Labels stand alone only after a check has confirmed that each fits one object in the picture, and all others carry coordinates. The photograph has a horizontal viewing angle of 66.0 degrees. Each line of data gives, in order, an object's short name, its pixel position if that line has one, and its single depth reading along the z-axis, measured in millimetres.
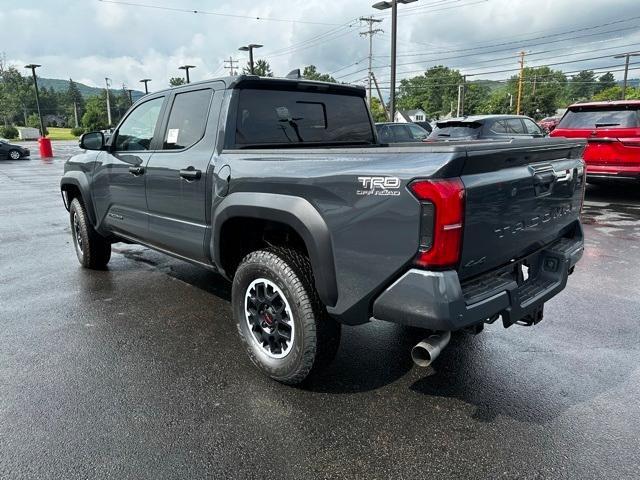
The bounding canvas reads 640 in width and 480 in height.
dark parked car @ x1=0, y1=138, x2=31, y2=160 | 25562
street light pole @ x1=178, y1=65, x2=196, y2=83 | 35438
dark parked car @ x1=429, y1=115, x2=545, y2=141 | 11391
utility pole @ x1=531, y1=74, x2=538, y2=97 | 85506
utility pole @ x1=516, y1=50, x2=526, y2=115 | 67706
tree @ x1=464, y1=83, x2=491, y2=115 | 104875
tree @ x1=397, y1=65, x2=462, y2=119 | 115394
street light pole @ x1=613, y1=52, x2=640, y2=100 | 47453
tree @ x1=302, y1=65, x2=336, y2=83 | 88825
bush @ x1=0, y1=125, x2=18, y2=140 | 52031
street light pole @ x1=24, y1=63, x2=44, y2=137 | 35750
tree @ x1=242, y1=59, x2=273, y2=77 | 80656
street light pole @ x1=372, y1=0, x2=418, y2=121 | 17025
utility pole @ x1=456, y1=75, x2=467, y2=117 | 60188
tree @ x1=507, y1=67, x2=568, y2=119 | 86062
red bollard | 28000
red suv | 8891
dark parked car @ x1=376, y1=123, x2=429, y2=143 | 14828
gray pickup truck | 2287
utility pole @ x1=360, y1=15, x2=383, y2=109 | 50719
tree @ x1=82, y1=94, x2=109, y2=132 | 69438
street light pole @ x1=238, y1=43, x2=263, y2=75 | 30214
